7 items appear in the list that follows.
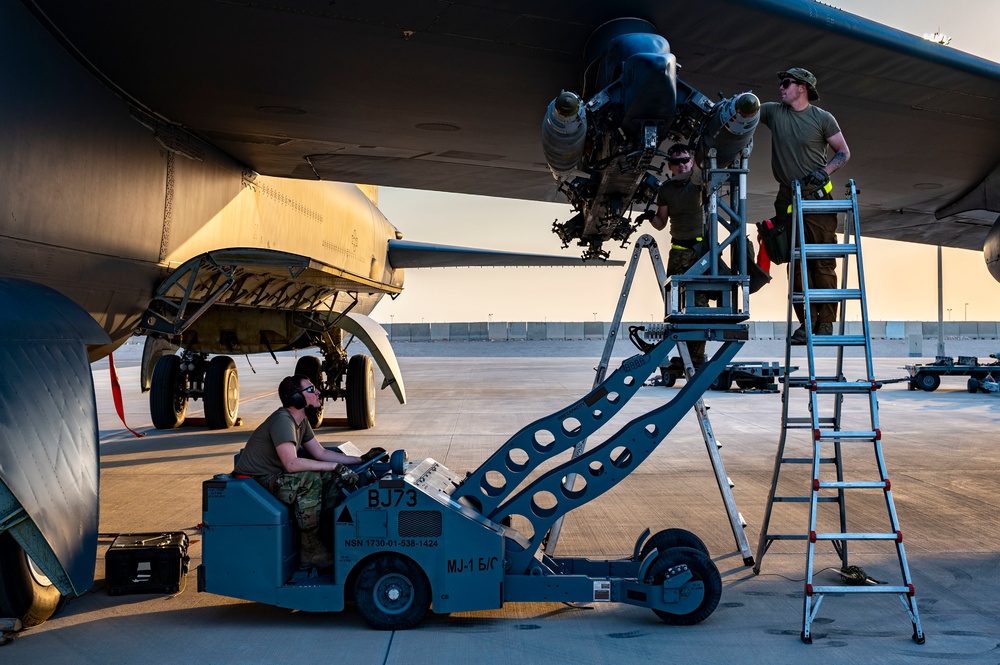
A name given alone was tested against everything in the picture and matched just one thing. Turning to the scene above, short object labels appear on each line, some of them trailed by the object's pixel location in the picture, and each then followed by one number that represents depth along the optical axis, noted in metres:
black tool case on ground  5.33
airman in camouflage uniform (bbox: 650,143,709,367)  6.25
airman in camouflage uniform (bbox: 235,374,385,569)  4.83
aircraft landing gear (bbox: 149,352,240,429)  14.39
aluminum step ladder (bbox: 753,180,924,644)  4.45
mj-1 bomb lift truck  4.61
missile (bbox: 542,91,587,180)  5.07
